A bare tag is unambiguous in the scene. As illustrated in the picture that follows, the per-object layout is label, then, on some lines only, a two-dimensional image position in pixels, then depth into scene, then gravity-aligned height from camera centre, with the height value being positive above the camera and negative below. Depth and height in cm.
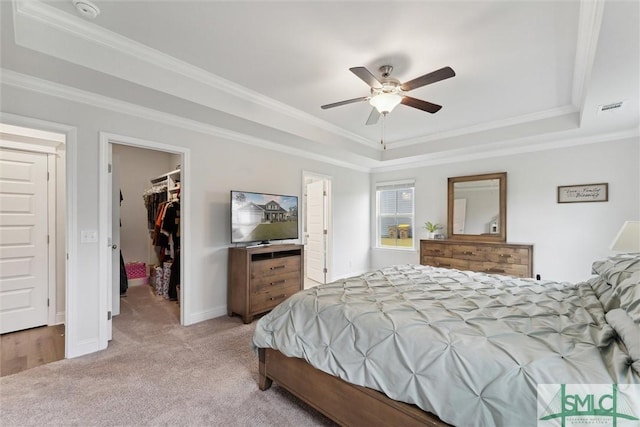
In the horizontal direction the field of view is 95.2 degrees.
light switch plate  262 -20
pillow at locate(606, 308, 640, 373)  103 -47
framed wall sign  369 +29
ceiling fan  210 +100
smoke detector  181 +131
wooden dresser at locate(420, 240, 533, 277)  400 -61
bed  112 -59
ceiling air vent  275 +105
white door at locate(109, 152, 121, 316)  352 -36
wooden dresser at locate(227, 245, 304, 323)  345 -79
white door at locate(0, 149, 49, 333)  310 -29
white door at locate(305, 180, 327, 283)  535 -32
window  558 +0
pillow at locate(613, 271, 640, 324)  123 -39
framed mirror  445 +12
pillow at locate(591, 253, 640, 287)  168 -33
